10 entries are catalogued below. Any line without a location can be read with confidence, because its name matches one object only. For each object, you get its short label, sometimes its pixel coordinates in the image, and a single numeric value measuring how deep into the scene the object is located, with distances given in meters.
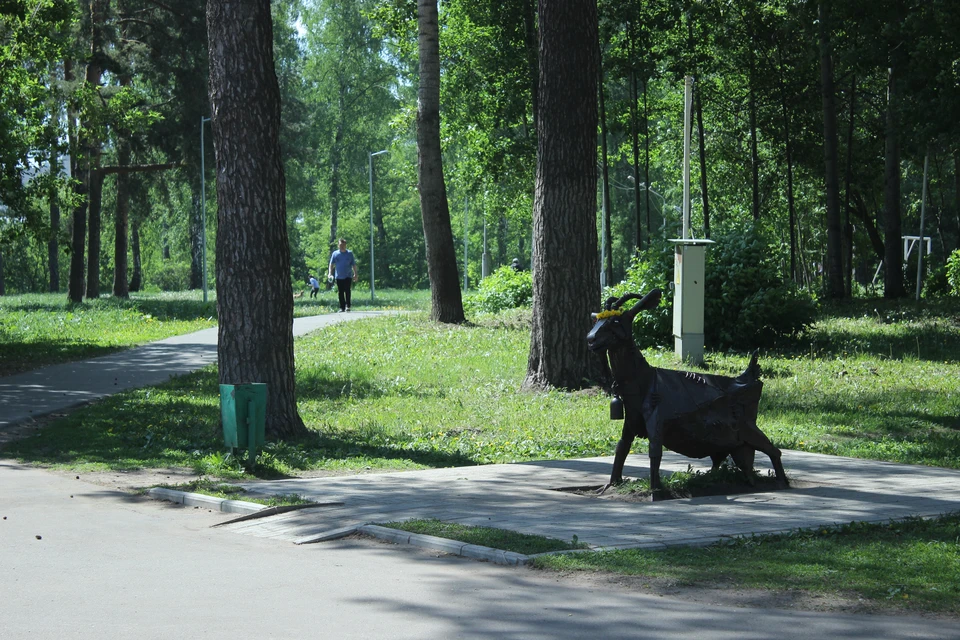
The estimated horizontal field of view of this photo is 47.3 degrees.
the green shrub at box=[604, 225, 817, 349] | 19.56
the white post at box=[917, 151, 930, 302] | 29.44
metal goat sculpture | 8.42
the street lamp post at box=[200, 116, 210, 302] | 40.38
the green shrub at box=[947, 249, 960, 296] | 32.58
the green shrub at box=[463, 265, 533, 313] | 30.88
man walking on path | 32.59
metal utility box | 17.75
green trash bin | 10.33
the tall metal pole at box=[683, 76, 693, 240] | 18.88
